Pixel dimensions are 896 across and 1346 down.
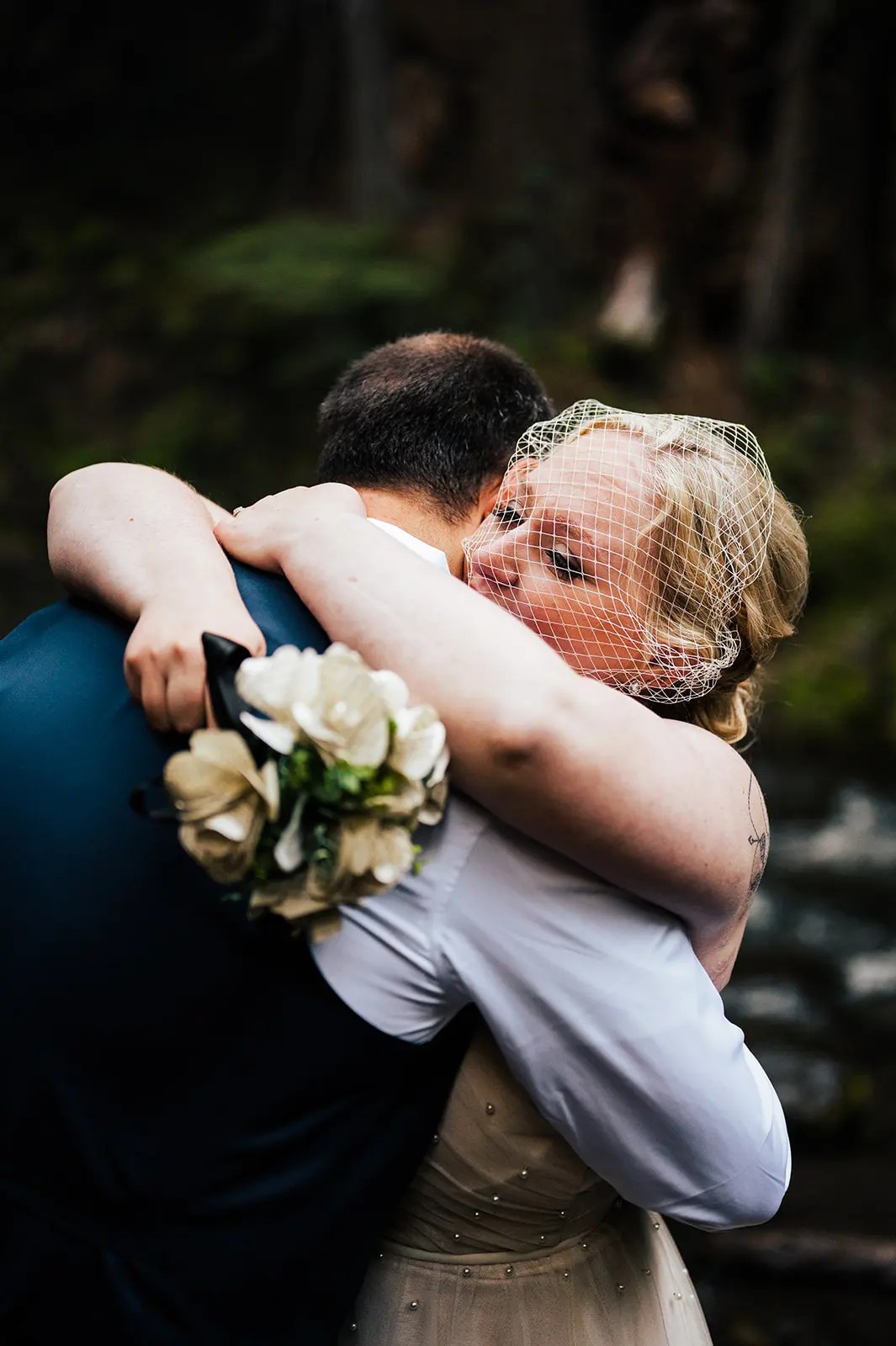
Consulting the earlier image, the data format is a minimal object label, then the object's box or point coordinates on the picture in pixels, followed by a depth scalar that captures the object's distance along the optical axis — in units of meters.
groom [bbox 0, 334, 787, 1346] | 1.49
